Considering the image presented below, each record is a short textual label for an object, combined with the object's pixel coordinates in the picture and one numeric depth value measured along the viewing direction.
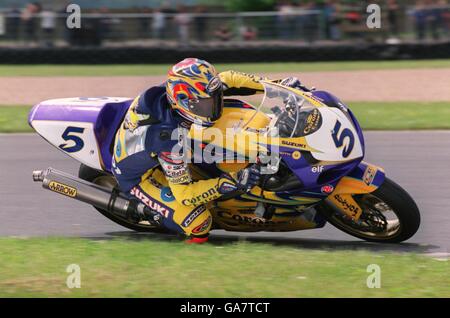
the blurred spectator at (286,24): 21.20
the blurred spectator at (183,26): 21.75
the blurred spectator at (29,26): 21.86
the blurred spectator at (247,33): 21.42
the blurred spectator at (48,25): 21.83
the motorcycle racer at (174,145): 5.97
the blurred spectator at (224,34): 21.59
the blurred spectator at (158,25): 21.83
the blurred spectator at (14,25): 21.86
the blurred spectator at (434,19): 21.33
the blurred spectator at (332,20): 21.23
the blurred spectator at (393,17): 21.34
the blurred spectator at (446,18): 21.28
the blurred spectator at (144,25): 21.73
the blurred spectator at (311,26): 21.12
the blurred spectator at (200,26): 21.83
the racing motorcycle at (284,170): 5.87
